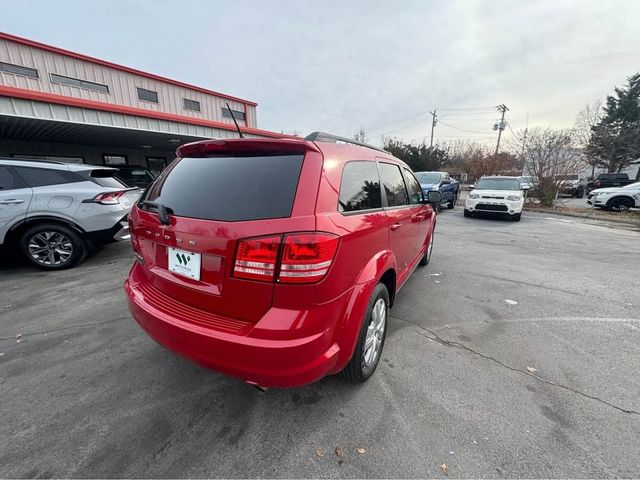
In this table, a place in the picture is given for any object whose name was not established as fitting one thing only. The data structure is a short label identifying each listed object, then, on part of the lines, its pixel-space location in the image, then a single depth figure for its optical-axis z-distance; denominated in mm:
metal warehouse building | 6695
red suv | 1438
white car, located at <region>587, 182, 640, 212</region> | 12367
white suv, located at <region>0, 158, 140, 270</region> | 4113
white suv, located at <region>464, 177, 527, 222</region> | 10039
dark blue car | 12677
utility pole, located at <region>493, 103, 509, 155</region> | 34344
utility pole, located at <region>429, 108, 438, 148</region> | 37875
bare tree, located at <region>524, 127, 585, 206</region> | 13852
